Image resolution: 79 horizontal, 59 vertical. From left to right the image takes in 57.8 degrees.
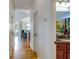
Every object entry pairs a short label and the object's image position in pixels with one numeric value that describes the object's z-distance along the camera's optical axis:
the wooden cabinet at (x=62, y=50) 2.01
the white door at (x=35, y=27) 3.49
